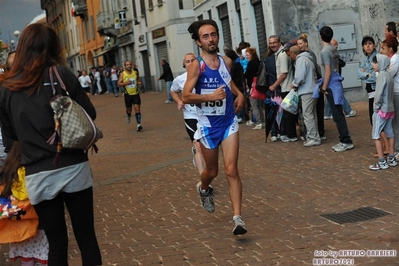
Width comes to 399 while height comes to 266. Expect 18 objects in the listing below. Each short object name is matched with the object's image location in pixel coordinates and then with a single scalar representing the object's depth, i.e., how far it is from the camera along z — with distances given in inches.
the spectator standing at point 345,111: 638.3
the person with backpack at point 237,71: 651.5
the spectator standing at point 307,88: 498.9
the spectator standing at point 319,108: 514.9
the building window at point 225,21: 1105.4
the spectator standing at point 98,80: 1999.3
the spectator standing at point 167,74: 1224.8
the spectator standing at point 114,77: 1777.8
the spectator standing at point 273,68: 545.1
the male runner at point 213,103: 276.4
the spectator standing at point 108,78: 1908.2
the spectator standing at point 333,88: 462.6
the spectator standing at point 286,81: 532.1
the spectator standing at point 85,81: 1719.4
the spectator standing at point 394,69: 393.4
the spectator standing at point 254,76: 635.0
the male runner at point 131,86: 759.7
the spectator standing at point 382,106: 384.2
